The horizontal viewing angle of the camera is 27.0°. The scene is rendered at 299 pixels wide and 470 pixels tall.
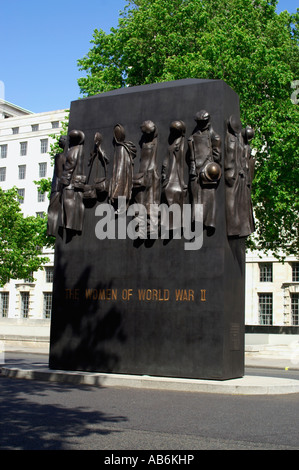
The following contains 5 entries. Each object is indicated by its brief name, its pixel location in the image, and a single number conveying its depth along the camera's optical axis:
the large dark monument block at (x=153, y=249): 13.62
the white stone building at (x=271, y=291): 55.31
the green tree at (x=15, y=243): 46.81
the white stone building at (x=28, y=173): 73.69
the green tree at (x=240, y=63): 32.09
